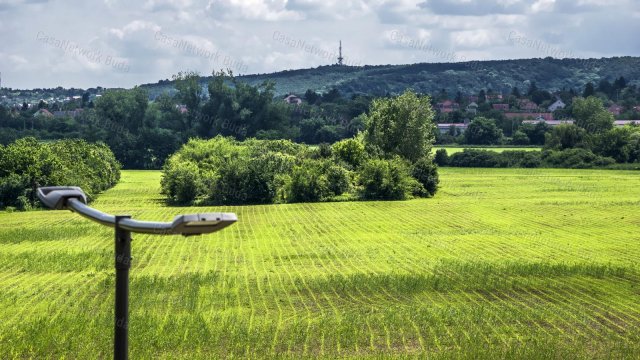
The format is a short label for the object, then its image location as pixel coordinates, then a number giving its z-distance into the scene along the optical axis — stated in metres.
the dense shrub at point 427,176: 84.81
